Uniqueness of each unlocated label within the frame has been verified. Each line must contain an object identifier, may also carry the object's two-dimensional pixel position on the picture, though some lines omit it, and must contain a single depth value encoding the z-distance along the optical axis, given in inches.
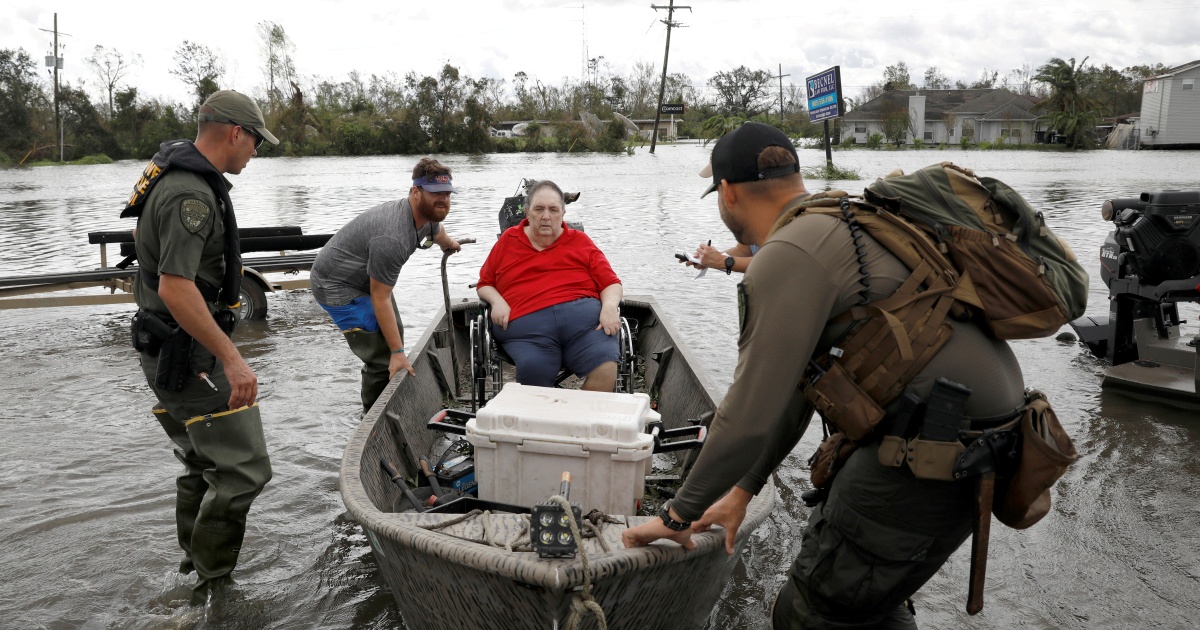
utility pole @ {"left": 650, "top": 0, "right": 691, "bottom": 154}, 2352.4
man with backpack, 77.4
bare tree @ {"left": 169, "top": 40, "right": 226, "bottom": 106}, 2532.0
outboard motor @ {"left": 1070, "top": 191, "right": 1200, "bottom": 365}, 259.1
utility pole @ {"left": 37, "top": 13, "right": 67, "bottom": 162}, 2142.0
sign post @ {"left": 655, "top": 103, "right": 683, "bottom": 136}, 2696.9
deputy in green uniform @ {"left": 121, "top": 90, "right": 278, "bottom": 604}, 123.4
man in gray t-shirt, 193.5
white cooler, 134.5
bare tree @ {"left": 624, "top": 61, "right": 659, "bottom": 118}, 3548.2
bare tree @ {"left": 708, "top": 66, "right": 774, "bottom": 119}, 3850.9
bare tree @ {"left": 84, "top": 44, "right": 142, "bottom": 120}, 2442.2
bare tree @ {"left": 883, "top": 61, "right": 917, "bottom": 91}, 3838.3
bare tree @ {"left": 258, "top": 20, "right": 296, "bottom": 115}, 2871.6
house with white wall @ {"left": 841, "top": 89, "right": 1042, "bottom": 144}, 2856.8
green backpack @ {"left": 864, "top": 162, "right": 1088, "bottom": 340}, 80.7
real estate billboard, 1016.9
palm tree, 2573.8
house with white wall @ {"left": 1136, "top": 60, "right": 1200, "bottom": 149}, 2333.9
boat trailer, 379.6
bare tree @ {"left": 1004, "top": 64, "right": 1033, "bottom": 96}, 3611.2
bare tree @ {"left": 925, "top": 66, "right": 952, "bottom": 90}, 3988.7
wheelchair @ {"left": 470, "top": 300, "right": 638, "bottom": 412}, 202.5
